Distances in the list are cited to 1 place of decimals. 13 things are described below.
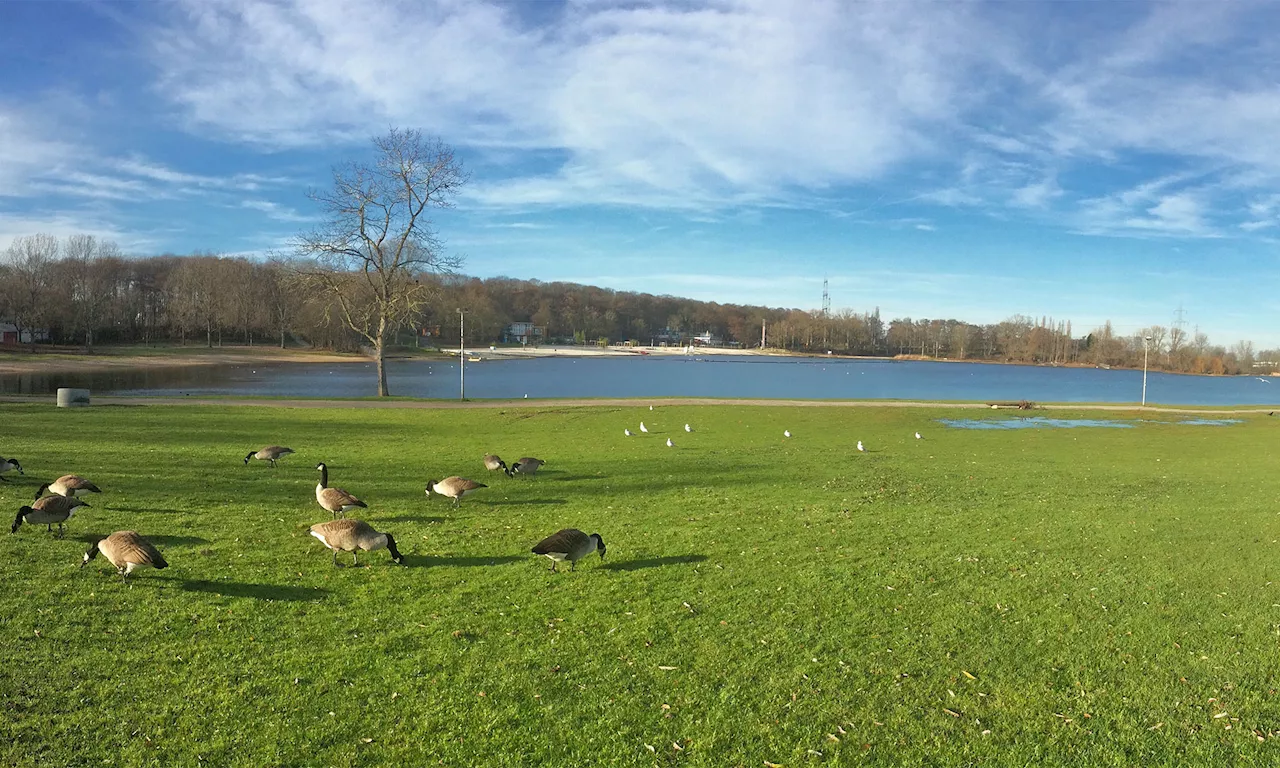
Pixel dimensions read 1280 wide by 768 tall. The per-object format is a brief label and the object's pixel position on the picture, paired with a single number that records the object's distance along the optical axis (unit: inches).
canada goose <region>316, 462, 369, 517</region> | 404.8
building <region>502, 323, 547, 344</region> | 7662.4
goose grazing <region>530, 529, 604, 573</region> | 320.8
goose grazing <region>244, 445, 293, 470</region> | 586.9
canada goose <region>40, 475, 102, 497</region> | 404.8
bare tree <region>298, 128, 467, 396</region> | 1450.5
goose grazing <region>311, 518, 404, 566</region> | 323.3
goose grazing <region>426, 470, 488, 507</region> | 459.5
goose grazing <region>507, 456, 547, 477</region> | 592.0
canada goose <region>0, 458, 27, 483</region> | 486.0
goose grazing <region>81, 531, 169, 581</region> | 287.3
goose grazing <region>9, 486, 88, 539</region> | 348.5
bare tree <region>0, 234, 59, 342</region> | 3257.9
